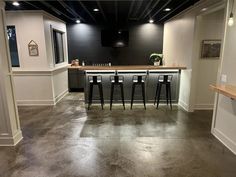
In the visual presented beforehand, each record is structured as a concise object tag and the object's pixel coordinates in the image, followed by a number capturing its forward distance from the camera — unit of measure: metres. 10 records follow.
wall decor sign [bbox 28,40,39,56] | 4.91
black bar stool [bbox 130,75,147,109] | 4.78
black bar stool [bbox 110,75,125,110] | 4.77
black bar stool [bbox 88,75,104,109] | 4.74
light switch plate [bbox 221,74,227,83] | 3.03
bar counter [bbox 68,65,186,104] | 4.98
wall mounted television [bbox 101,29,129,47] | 6.96
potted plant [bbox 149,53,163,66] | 6.80
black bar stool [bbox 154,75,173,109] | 4.78
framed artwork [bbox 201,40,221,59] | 4.41
